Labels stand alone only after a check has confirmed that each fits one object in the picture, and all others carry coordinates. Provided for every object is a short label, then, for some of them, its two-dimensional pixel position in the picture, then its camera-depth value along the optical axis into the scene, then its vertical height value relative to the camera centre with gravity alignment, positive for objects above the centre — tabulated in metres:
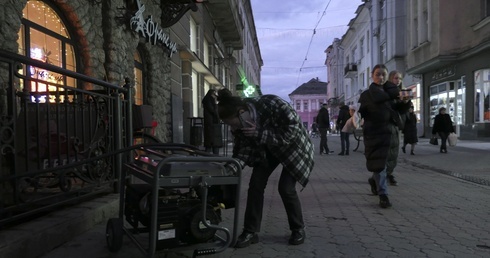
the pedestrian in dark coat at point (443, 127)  12.97 -0.25
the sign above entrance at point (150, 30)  8.40 +2.09
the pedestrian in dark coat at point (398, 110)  5.34 +0.10
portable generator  2.70 -0.61
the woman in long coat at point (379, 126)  5.11 -0.08
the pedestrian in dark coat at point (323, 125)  13.89 -0.16
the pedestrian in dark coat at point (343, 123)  13.33 -0.14
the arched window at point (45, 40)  5.60 +1.25
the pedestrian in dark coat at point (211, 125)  9.84 -0.08
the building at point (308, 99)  89.19 +4.75
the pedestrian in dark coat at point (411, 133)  11.66 -0.39
